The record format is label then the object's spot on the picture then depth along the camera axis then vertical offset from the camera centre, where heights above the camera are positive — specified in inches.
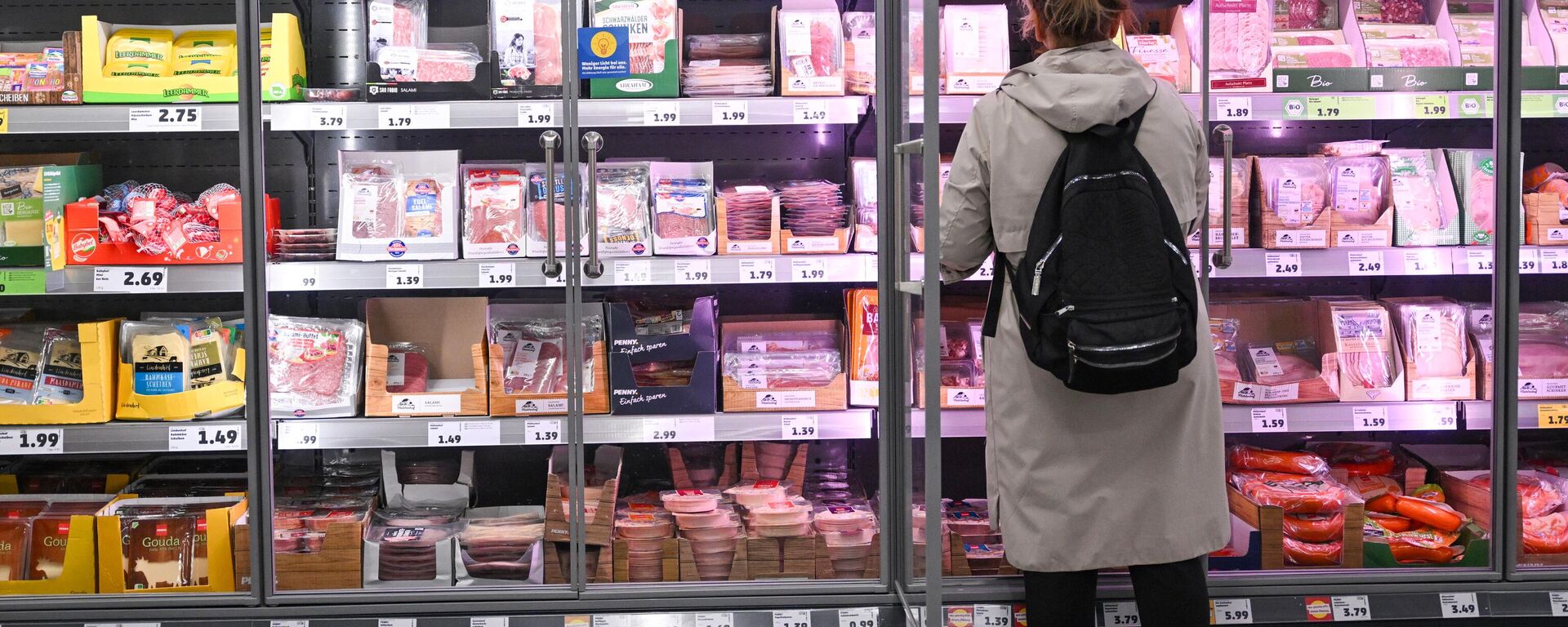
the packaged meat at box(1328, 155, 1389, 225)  113.0 +8.9
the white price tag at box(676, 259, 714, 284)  106.9 +0.6
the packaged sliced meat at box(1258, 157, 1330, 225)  111.3 +8.8
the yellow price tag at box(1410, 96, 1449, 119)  108.8 +16.7
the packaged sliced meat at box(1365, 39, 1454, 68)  115.0 +23.4
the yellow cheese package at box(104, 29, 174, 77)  107.4 +22.9
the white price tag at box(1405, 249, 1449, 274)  108.8 +0.9
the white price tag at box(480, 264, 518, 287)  106.0 +0.7
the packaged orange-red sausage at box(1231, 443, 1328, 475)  115.0 -20.4
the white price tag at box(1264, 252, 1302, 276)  109.0 +0.9
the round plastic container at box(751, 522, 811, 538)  110.7 -26.1
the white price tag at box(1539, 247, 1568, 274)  108.3 +0.9
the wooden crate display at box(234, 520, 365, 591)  107.7 -28.3
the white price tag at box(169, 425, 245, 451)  105.9 -15.3
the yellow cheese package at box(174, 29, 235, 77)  108.7 +22.8
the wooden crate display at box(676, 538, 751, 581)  110.0 -29.3
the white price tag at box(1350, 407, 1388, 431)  111.0 -15.2
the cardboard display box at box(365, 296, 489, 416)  118.8 -5.4
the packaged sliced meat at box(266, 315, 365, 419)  110.0 -8.9
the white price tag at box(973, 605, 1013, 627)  106.4 -33.6
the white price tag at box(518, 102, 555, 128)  104.7 +16.2
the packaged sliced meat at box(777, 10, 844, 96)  109.3 +22.6
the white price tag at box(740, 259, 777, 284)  107.7 +0.8
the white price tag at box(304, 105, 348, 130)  104.7 +16.2
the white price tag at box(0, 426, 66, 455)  106.3 -15.4
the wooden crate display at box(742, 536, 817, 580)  110.6 -28.8
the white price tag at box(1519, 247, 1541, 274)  108.3 +0.9
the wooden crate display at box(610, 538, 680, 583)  110.1 -29.0
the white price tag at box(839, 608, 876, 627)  106.9 -34.0
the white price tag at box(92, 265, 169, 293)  105.8 +0.6
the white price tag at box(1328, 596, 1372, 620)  107.2 -33.7
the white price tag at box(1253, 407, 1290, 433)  110.3 -15.2
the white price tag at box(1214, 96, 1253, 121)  106.5 +16.4
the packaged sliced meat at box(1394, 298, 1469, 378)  113.7 -7.1
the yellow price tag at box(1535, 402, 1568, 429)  110.2 -15.1
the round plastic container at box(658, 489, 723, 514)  112.3 -23.4
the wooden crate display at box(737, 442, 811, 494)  120.5 -21.1
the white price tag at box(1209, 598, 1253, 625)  107.0 -33.9
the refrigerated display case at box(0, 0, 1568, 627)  105.9 -5.6
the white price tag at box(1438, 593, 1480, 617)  107.9 -33.6
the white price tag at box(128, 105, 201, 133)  104.3 +16.2
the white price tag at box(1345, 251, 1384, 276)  109.4 +1.0
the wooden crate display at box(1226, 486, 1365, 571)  109.0 -26.4
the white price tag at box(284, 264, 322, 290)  105.4 +0.6
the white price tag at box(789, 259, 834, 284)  107.4 +0.8
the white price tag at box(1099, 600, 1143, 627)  106.6 -33.7
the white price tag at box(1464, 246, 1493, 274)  108.3 +1.0
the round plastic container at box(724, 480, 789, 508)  114.4 -23.1
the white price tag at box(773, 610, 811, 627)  107.1 -34.0
